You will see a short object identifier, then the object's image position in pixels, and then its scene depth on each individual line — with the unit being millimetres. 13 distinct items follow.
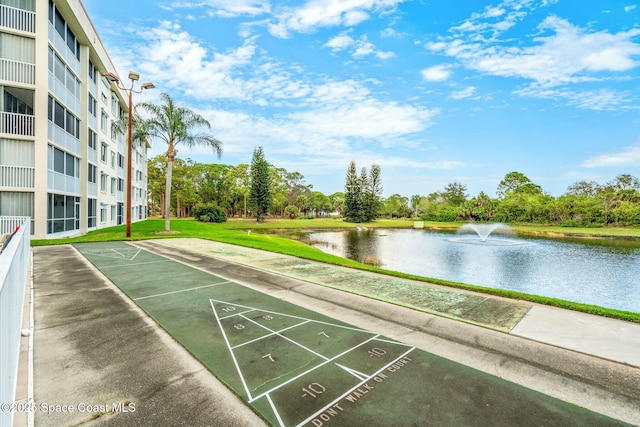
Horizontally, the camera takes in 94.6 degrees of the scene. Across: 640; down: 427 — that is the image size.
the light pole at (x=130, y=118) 18928
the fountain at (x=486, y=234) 33281
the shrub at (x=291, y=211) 75375
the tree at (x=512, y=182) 81400
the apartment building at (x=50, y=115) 16500
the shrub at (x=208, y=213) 50312
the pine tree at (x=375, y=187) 75312
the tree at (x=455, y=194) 90250
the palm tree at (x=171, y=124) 24250
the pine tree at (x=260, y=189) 57312
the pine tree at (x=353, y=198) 72950
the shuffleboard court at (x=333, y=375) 3746
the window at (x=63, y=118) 18180
